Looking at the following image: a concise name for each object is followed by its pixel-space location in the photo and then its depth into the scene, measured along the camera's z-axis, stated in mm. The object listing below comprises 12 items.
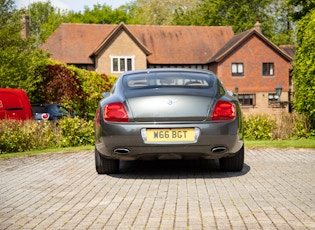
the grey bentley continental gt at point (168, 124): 7020
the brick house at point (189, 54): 47375
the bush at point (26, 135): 12016
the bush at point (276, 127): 13750
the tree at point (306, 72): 14219
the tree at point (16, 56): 24594
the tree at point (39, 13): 92188
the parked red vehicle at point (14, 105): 16031
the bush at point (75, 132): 12688
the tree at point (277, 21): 67438
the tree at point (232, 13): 65438
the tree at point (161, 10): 70562
